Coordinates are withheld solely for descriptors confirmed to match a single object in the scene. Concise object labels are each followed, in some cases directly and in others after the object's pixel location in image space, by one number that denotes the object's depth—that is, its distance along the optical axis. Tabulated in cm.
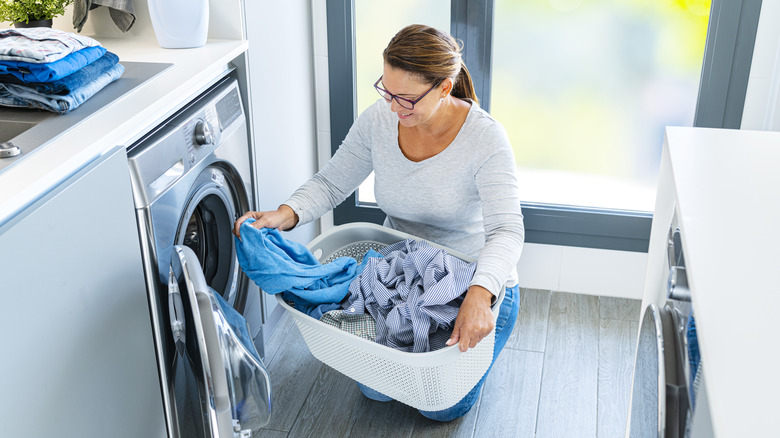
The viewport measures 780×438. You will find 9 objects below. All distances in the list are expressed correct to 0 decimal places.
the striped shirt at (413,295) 161
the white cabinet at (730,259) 68
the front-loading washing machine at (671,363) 96
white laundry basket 154
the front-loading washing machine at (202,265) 117
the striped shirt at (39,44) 140
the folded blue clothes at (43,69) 140
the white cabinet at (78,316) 111
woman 173
